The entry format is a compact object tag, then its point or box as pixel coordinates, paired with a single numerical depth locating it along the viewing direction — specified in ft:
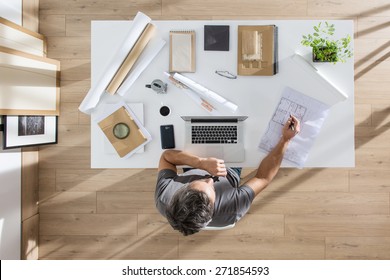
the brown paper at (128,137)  5.61
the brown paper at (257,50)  5.55
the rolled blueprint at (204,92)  5.56
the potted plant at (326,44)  5.42
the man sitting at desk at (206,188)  4.71
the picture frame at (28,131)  6.00
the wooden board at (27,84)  5.86
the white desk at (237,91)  5.61
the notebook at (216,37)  5.61
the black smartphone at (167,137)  5.61
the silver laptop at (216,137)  5.55
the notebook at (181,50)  5.59
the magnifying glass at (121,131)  5.60
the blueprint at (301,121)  5.55
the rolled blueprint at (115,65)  5.64
